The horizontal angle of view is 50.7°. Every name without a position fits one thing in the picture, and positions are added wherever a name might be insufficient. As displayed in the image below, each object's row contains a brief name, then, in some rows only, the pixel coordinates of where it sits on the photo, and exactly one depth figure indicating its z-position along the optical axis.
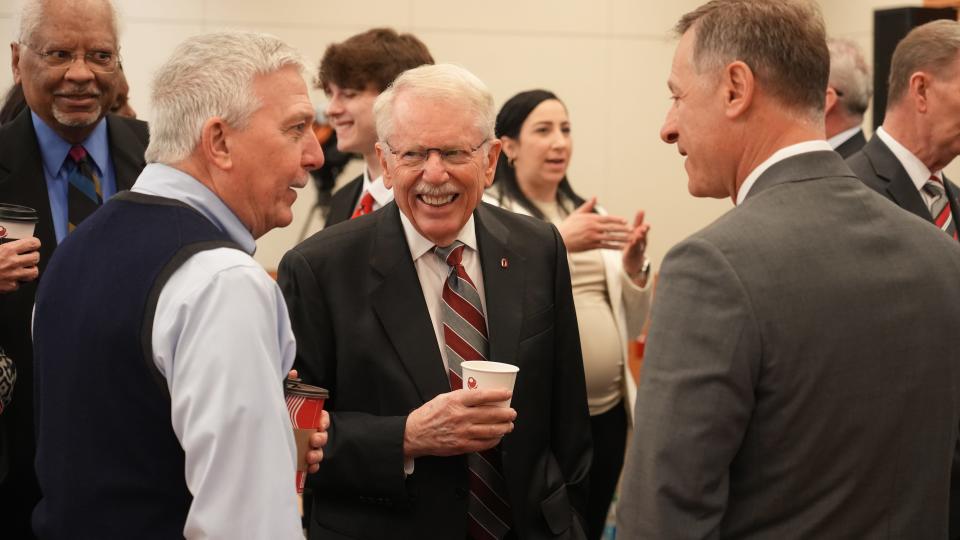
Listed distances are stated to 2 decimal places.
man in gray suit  1.46
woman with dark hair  3.23
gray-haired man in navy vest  1.41
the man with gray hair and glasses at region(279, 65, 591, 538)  2.05
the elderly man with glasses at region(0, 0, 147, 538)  2.46
